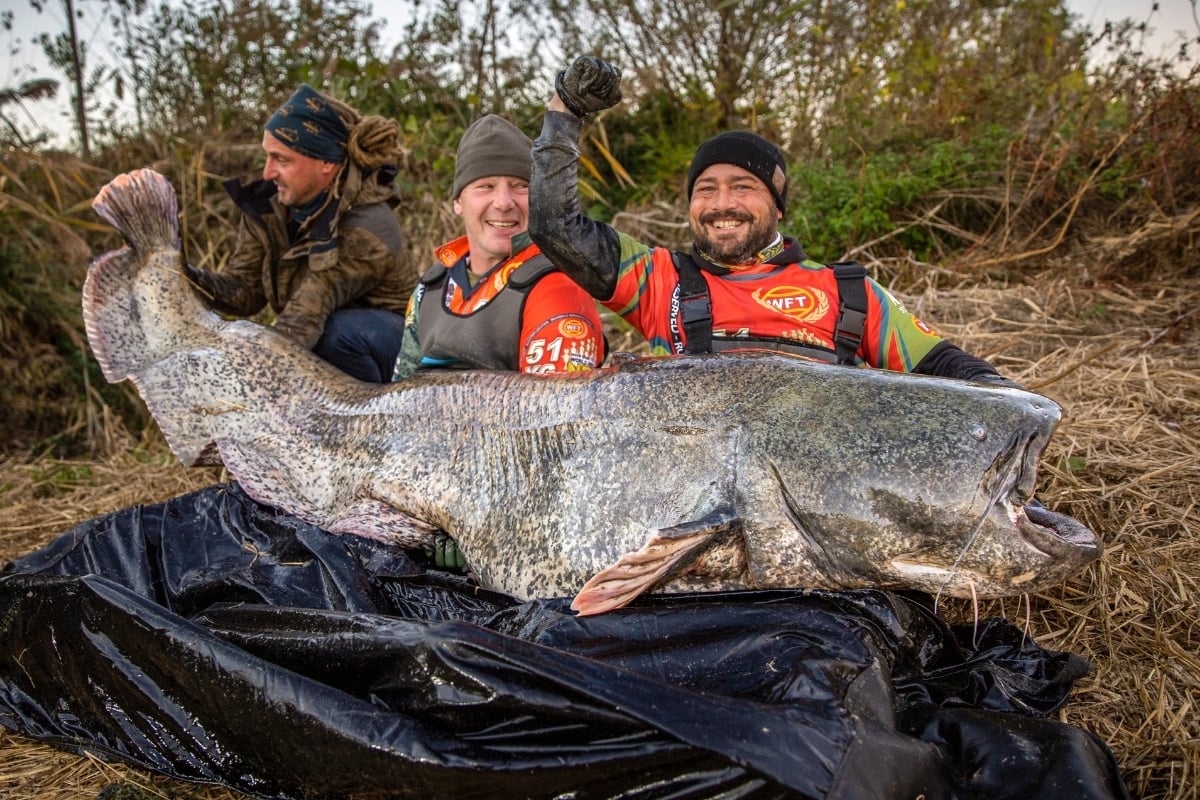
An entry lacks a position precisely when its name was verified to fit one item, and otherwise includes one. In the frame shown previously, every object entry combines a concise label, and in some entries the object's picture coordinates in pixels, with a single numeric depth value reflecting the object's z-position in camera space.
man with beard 2.98
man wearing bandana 4.20
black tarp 1.76
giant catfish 2.28
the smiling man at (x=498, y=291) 3.24
